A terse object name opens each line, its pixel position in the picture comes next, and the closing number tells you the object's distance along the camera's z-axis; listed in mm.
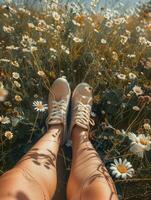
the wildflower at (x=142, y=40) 1283
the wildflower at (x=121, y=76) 1096
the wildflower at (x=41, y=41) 1172
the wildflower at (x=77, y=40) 1223
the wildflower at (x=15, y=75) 1031
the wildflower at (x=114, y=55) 1181
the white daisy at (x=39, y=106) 954
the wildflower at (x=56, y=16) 1308
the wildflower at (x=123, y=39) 1281
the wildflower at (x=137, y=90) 1046
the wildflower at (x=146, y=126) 906
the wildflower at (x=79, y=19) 1334
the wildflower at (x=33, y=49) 1096
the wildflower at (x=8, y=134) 861
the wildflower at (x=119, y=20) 1381
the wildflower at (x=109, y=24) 1349
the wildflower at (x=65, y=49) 1156
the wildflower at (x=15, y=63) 1050
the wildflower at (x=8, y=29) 1220
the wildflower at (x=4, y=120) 882
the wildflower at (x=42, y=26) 1211
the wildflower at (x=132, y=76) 1112
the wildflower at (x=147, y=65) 1162
